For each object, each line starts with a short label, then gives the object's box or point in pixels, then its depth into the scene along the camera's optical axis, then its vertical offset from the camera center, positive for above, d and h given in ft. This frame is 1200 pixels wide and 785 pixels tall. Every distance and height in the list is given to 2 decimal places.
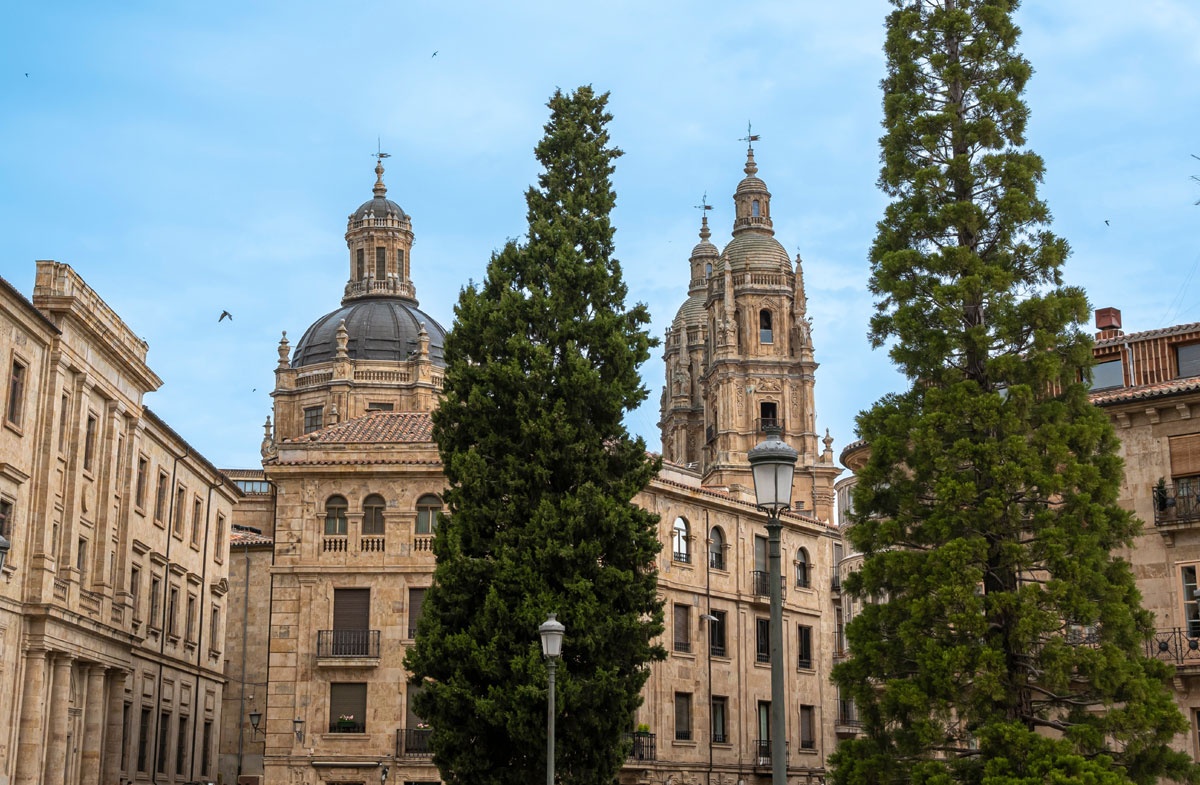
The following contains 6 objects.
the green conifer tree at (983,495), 79.87 +14.39
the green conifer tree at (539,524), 93.50 +14.61
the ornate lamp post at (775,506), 54.44 +9.23
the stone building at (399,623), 137.28 +13.74
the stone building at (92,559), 119.03 +18.01
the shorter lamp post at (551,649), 75.61 +5.55
